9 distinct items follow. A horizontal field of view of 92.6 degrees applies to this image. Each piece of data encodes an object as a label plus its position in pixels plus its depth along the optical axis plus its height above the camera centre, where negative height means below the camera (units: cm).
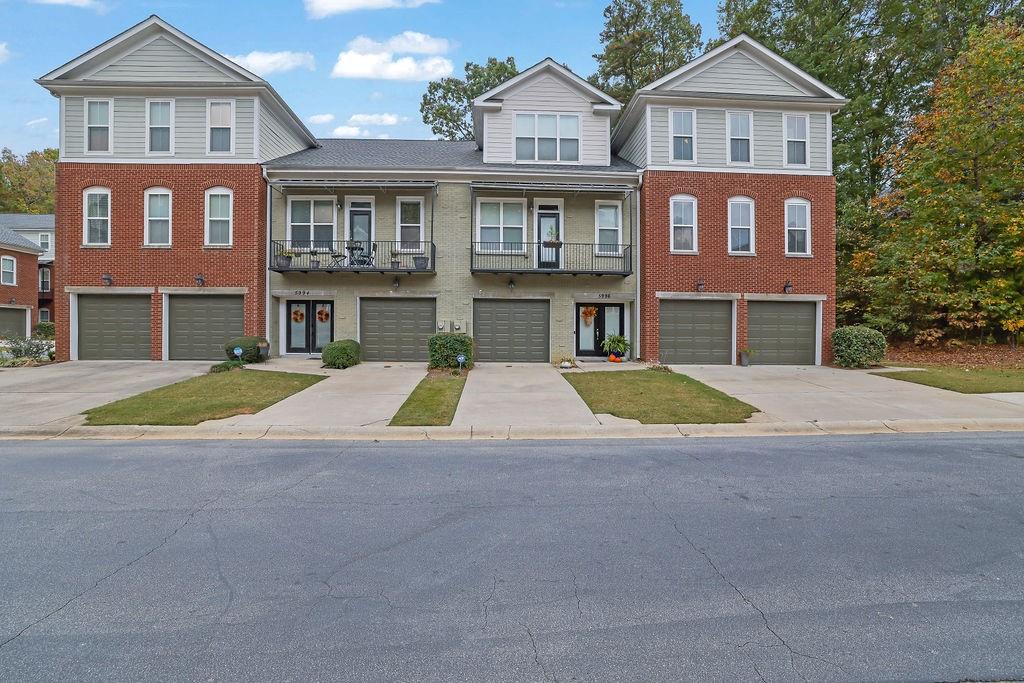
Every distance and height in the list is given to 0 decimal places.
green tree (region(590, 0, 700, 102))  2959 +1834
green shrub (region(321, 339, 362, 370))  1529 -38
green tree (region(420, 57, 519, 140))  3250 +1675
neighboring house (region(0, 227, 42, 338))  2975 +378
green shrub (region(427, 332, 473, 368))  1424 -18
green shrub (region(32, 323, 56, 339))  3019 +88
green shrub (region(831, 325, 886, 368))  1536 -16
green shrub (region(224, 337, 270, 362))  1530 -15
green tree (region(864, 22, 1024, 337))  1711 +479
